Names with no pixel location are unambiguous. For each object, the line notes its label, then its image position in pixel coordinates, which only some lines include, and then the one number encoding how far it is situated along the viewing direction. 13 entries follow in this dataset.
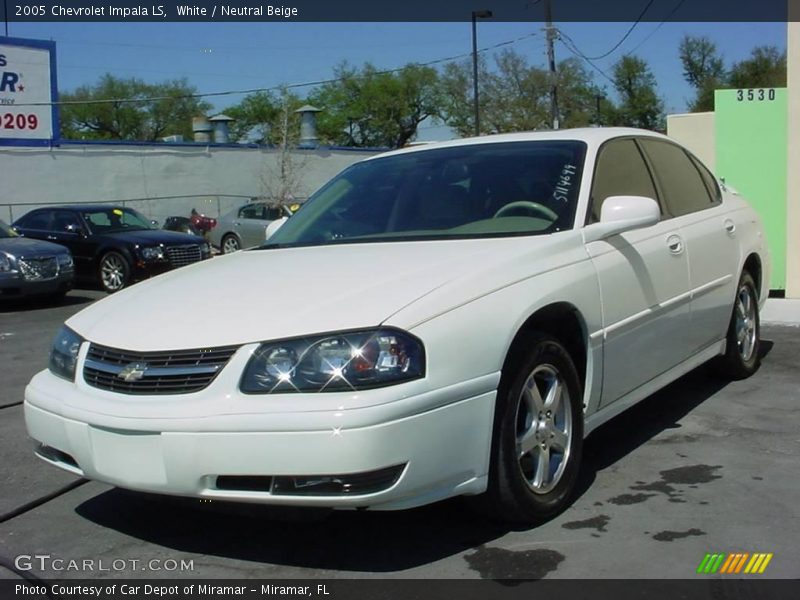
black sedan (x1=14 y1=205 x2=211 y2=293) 14.95
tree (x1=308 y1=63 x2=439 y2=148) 70.00
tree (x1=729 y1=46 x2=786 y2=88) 45.60
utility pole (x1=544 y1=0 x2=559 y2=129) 28.58
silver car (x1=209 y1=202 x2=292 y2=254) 22.59
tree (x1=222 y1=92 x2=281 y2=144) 72.19
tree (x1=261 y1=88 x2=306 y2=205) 34.91
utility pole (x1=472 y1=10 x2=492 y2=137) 34.37
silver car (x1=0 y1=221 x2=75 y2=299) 12.49
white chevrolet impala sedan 3.09
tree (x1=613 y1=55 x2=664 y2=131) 54.44
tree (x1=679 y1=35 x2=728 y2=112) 55.22
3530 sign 10.17
